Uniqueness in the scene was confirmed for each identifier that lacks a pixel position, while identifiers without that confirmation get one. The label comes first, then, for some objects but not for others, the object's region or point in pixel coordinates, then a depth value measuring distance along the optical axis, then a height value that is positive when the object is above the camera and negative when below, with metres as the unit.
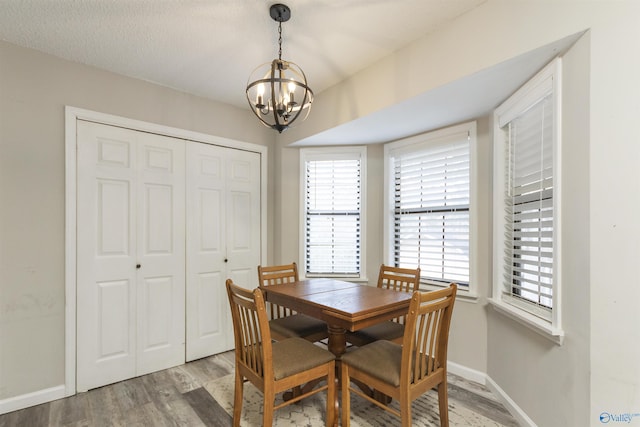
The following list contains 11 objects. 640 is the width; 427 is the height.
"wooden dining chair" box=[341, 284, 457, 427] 1.64 -0.86
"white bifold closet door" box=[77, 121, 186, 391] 2.57 -0.37
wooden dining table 1.91 -0.62
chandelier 1.76 +0.69
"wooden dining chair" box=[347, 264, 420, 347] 2.39 -0.90
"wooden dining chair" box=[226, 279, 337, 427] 1.72 -0.87
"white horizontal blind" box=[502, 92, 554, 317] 1.90 +0.04
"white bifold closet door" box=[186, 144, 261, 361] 3.15 -0.26
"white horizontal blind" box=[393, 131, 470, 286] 2.85 +0.03
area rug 2.09 -1.39
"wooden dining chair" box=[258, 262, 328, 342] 2.45 -0.91
